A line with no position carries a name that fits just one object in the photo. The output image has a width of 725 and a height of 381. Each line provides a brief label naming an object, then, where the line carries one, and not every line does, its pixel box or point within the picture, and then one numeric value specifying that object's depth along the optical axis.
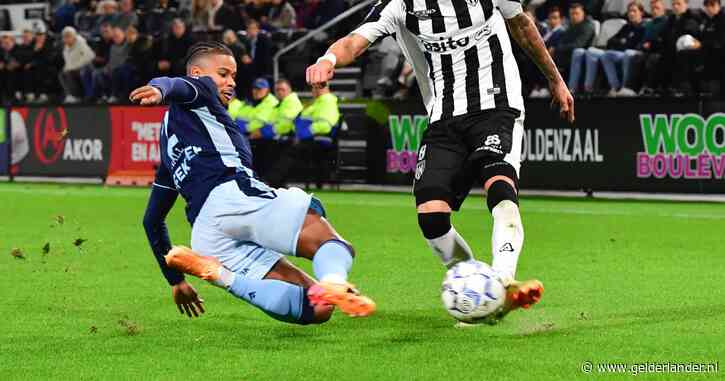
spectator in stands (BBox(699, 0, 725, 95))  18.42
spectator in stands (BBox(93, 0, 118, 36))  27.81
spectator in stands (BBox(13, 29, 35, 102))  28.20
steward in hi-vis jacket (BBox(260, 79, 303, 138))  21.50
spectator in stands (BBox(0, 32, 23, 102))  28.36
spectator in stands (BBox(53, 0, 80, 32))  30.16
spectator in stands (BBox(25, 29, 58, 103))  27.91
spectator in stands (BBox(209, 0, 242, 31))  24.91
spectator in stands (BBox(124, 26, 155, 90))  25.34
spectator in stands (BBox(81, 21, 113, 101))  26.70
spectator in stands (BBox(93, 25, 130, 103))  25.81
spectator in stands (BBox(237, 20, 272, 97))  23.66
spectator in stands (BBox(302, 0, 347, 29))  24.55
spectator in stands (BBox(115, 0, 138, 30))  27.36
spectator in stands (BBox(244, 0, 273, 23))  25.56
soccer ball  6.69
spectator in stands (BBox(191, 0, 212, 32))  25.53
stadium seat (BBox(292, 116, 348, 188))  21.73
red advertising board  23.77
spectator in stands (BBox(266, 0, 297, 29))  25.19
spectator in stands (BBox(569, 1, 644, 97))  19.36
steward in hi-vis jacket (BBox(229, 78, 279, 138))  21.67
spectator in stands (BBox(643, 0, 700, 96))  18.64
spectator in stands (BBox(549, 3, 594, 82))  19.80
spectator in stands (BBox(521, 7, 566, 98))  20.14
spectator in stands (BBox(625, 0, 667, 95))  19.05
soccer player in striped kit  7.40
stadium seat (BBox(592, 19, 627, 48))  19.92
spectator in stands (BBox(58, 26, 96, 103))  27.08
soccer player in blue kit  6.35
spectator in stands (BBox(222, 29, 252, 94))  23.17
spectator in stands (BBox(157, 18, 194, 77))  24.59
